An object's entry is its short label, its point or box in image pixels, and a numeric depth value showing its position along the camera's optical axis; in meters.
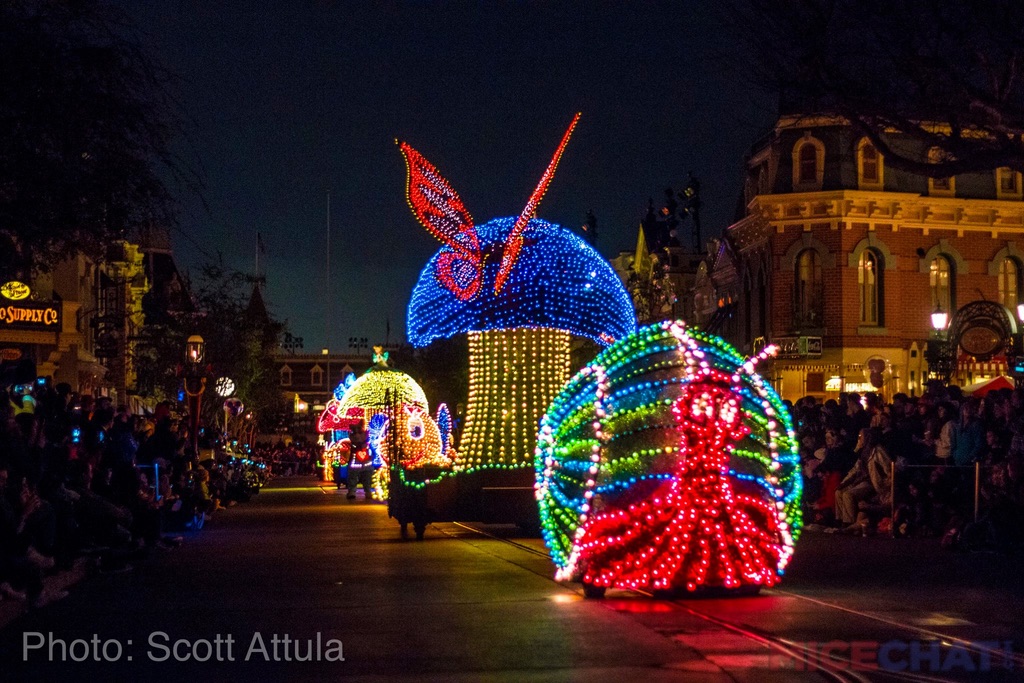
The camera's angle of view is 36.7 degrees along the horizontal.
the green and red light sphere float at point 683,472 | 12.75
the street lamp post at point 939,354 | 29.51
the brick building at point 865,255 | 42.22
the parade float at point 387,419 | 31.12
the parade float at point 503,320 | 22.25
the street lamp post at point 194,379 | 32.97
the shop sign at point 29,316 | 30.39
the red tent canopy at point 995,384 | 29.15
